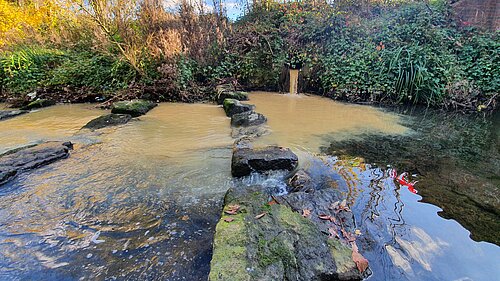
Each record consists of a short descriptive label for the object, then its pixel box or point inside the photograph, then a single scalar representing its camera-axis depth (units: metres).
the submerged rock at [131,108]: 6.11
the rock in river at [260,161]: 3.38
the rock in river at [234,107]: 6.11
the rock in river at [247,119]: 5.33
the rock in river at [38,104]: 6.94
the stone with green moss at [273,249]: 1.72
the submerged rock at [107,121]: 5.25
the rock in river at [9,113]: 6.07
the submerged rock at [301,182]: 3.02
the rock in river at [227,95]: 7.43
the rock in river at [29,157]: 3.28
